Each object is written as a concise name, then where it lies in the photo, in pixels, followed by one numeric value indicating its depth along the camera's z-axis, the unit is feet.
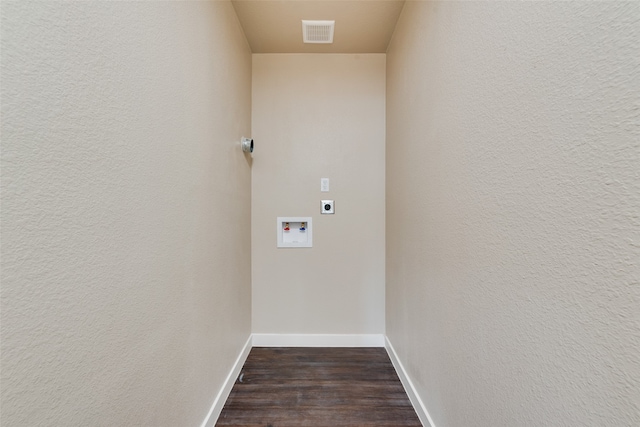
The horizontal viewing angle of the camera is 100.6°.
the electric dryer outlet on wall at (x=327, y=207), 7.28
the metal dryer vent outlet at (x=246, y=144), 6.30
